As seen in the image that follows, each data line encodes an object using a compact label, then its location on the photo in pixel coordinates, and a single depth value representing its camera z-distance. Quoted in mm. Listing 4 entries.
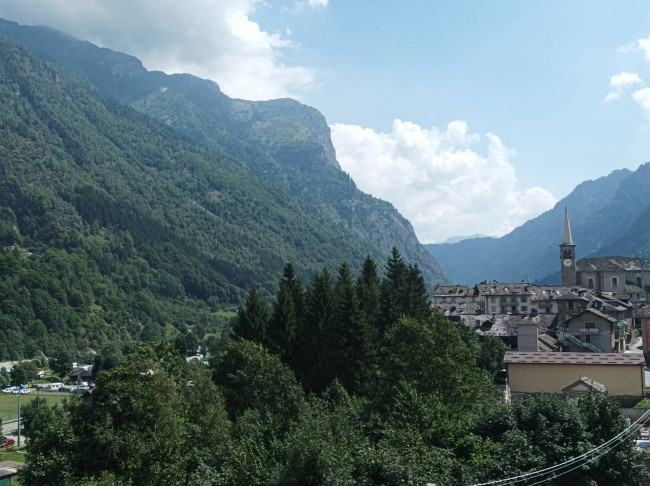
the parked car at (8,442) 77388
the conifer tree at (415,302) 55588
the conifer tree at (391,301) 53719
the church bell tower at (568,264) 139000
